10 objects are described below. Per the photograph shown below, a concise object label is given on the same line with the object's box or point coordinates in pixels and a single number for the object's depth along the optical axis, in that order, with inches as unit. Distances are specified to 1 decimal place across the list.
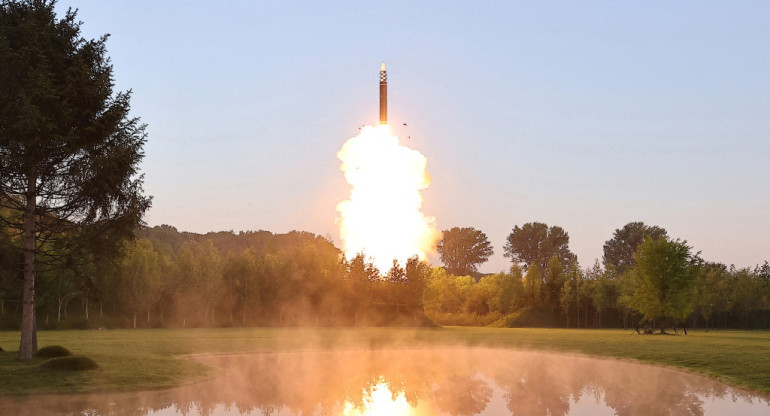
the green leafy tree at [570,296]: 4190.5
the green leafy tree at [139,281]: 3324.3
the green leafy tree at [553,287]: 4392.2
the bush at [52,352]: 1206.3
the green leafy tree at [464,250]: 7537.9
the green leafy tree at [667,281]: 2780.5
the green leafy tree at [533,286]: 4451.3
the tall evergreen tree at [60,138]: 1144.2
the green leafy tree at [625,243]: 6846.5
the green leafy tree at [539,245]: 7268.7
